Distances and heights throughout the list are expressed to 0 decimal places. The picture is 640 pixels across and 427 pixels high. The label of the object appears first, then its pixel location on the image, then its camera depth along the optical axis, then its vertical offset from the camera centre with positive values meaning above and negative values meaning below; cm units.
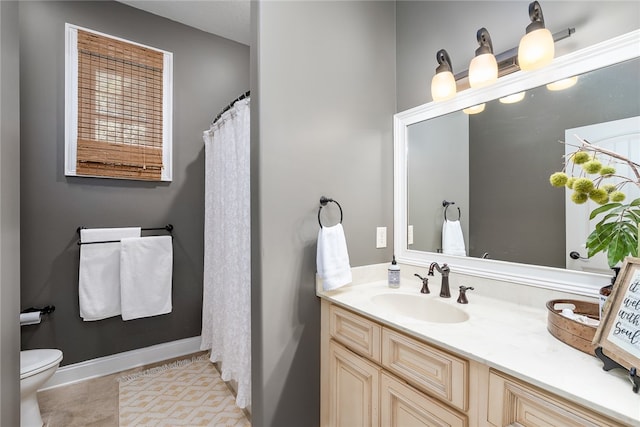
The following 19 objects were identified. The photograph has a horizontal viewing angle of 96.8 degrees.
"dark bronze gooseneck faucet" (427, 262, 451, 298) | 138 -32
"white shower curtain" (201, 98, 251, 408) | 168 -23
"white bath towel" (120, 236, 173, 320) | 219 -49
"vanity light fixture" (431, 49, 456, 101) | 141 +69
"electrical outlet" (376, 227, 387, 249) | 174 -14
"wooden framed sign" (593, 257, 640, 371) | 66 -26
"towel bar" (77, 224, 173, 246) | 237 -12
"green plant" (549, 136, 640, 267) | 85 +4
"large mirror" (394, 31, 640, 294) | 106 +27
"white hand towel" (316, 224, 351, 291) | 138 -21
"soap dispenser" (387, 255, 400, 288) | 157 -34
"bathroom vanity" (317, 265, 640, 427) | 68 -45
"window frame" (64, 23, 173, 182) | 207 +86
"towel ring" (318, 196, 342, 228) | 150 +7
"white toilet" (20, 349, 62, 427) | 156 -94
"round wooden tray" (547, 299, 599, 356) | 79 -34
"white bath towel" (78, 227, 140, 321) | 209 -45
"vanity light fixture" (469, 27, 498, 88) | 124 +68
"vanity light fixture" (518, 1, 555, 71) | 107 +66
